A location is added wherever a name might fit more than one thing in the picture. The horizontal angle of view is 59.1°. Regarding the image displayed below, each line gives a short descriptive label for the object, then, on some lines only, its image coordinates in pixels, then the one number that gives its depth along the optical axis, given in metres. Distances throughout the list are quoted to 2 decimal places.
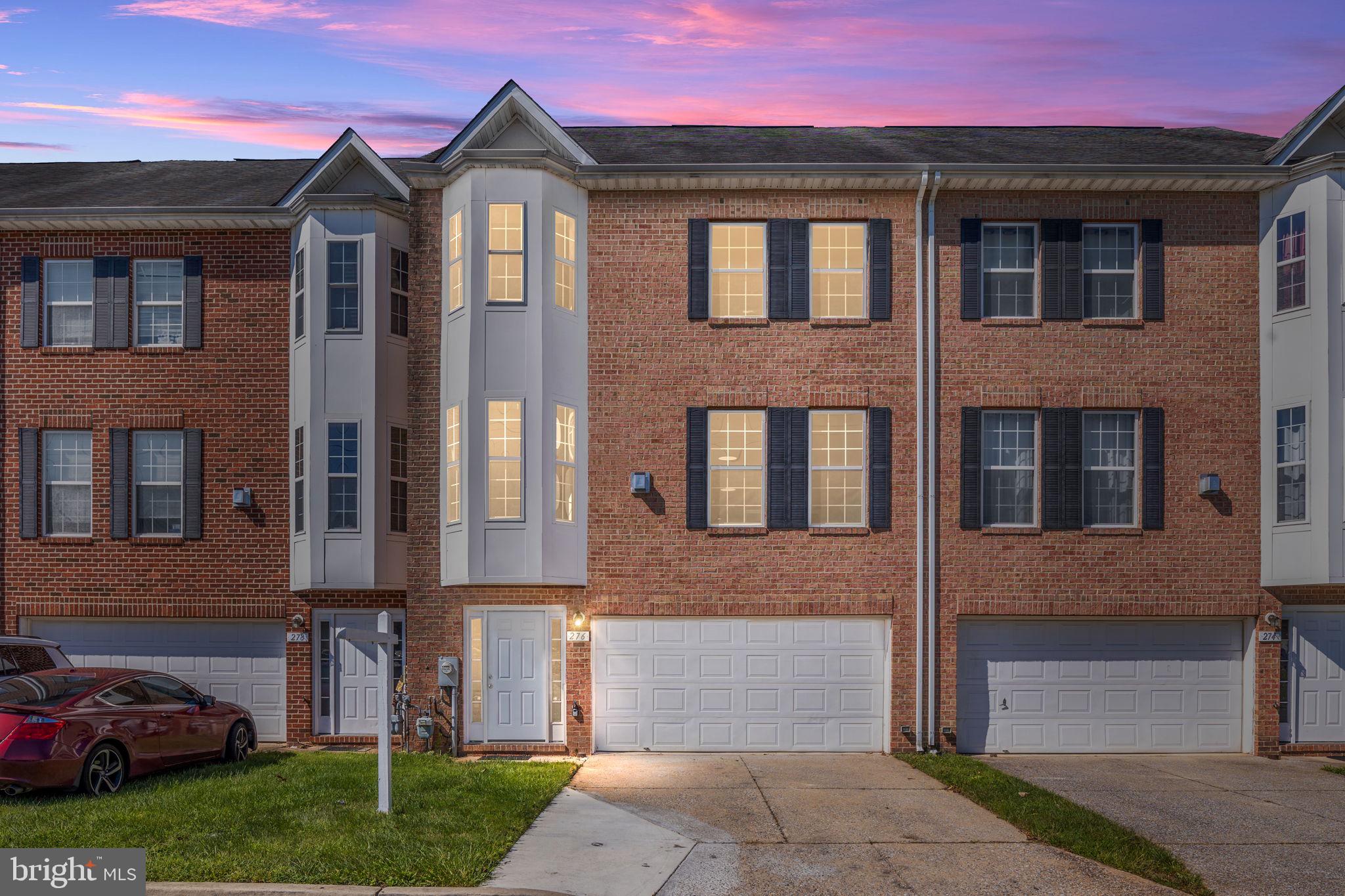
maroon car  11.93
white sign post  11.20
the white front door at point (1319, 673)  17.64
